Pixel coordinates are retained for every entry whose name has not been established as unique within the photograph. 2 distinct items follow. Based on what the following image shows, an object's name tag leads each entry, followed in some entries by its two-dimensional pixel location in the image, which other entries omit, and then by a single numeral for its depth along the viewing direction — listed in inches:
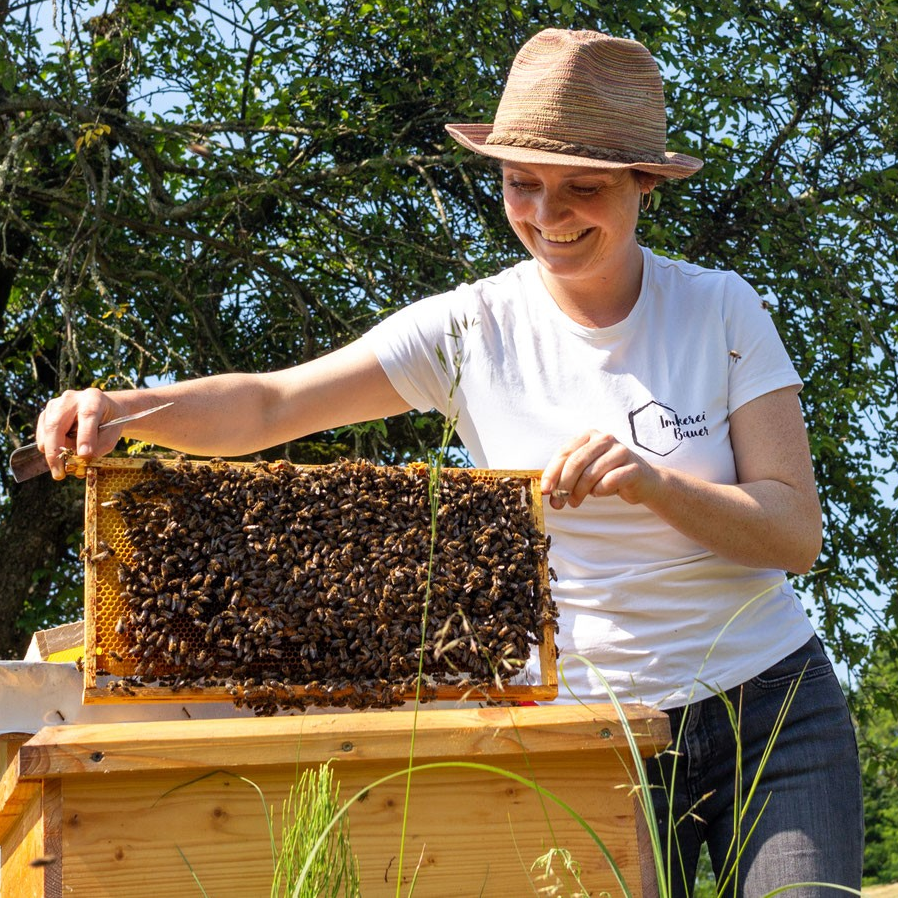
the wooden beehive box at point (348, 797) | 78.6
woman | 104.7
